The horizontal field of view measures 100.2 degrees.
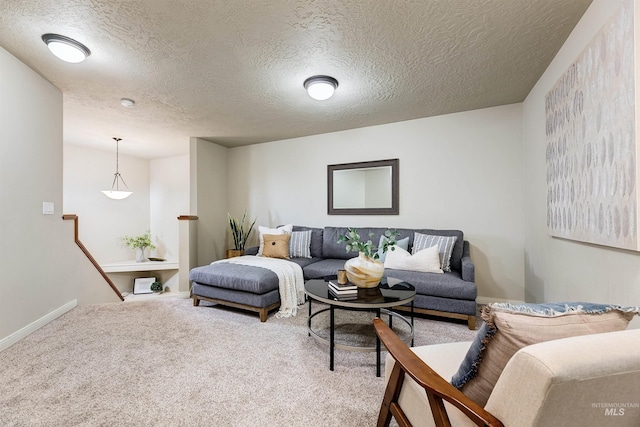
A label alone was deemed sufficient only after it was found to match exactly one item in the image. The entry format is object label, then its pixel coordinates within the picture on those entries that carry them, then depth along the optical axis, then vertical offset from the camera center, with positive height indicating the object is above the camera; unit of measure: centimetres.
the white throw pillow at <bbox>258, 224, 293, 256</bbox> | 390 -26
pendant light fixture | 487 +50
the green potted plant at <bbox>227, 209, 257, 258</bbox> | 450 -32
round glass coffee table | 187 -63
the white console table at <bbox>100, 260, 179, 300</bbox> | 535 -127
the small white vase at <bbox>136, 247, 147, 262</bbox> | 560 -89
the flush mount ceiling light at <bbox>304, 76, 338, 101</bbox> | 249 +120
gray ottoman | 279 -80
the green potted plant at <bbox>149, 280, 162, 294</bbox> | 570 -158
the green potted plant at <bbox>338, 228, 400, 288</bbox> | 214 -44
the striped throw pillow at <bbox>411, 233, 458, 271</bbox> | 296 -35
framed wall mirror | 375 +37
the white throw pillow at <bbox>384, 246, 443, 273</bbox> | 286 -51
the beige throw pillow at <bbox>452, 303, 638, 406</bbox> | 74 -32
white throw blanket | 299 -78
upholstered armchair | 57 -39
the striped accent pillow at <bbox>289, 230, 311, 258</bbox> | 386 -46
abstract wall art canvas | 126 +42
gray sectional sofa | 253 -72
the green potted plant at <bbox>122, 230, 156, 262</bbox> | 563 -65
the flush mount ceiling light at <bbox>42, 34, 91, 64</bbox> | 192 +121
